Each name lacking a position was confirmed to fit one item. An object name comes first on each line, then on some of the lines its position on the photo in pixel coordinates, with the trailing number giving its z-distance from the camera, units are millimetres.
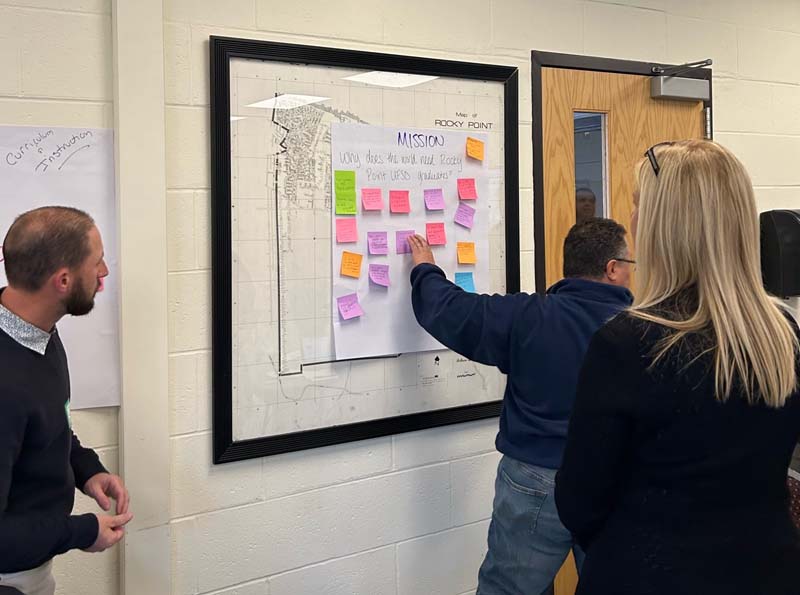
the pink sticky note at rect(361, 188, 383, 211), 2113
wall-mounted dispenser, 2910
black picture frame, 1894
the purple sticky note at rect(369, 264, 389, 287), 2131
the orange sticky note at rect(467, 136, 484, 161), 2303
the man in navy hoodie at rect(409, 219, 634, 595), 1937
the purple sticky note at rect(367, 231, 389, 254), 2127
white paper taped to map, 2094
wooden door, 2494
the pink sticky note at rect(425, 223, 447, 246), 2230
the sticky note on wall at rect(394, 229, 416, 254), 2178
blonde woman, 1143
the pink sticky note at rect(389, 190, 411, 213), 2162
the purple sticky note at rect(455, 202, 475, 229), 2285
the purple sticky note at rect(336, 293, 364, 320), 2086
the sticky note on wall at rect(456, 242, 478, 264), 2289
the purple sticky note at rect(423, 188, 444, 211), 2223
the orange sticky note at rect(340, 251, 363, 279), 2092
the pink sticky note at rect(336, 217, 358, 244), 2077
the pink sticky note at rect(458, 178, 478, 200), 2285
